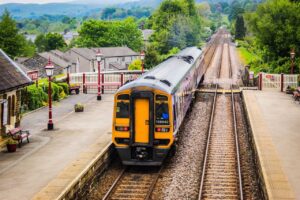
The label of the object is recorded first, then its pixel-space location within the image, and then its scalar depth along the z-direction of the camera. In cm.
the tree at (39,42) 15002
